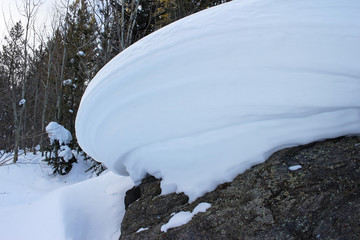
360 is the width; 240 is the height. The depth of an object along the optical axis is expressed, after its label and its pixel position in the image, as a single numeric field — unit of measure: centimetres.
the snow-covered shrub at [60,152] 730
